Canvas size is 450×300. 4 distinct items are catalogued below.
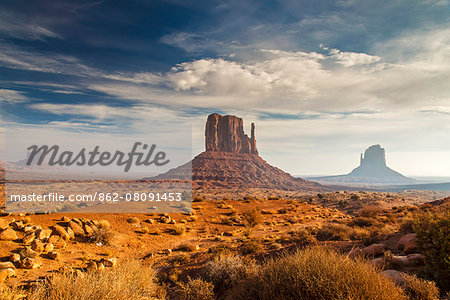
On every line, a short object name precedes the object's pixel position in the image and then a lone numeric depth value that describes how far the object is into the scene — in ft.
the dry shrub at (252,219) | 70.49
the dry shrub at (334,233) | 47.62
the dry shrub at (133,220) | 57.95
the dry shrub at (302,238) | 44.21
